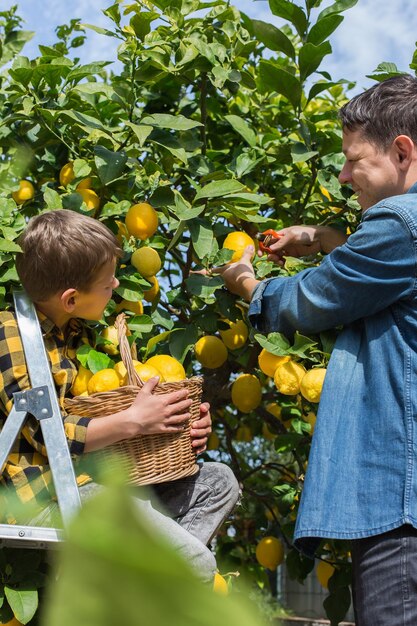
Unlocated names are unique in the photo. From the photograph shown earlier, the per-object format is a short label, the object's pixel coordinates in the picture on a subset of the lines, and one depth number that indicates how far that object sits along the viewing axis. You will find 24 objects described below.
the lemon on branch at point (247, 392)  1.82
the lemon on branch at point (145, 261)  1.63
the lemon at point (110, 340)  1.56
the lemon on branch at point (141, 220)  1.61
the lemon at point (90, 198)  1.68
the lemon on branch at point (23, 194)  1.89
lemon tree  1.59
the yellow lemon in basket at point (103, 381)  1.36
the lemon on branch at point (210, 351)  1.73
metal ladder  1.23
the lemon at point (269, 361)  1.47
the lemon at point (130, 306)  1.66
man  1.15
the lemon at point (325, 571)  2.03
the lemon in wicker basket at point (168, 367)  1.44
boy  1.28
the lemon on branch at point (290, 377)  1.40
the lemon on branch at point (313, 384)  1.35
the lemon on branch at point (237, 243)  1.65
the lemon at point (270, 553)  2.07
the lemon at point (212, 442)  2.31
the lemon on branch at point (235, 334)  1.78
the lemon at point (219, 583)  1.41
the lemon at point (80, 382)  1.40
